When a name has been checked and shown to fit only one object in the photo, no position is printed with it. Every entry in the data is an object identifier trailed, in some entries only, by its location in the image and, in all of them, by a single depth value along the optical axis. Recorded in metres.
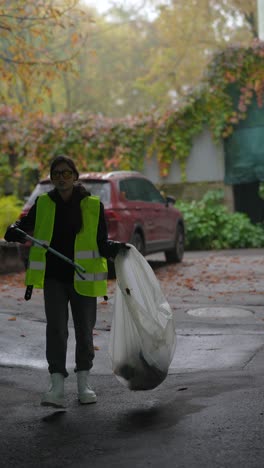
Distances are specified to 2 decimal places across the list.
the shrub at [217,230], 20.55
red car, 12.68
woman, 5.31
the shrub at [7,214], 15.61
